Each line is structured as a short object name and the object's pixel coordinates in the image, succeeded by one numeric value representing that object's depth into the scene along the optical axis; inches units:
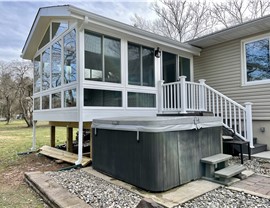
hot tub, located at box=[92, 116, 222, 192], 125.8
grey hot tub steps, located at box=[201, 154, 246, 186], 138.4
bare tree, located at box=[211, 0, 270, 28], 645.9
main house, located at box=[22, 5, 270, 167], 207.6
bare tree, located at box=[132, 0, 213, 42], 724.7
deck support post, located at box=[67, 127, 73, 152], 258.1
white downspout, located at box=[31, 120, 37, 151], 316.8
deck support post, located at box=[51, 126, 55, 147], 310.8
